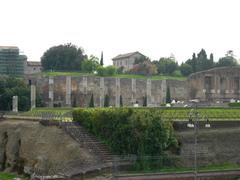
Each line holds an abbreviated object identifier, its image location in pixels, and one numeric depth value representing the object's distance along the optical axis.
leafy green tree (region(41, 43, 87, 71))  119.06
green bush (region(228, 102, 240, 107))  62.98
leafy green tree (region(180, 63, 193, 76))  119.22
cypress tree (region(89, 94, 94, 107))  85.06
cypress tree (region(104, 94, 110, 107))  87.92
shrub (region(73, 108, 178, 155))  40.19
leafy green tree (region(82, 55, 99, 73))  110.69
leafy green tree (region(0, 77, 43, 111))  79.25
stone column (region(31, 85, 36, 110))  75.50
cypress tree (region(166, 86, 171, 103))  92.50
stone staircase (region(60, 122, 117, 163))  40.47
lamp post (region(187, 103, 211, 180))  33.47
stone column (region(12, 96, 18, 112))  69.97
